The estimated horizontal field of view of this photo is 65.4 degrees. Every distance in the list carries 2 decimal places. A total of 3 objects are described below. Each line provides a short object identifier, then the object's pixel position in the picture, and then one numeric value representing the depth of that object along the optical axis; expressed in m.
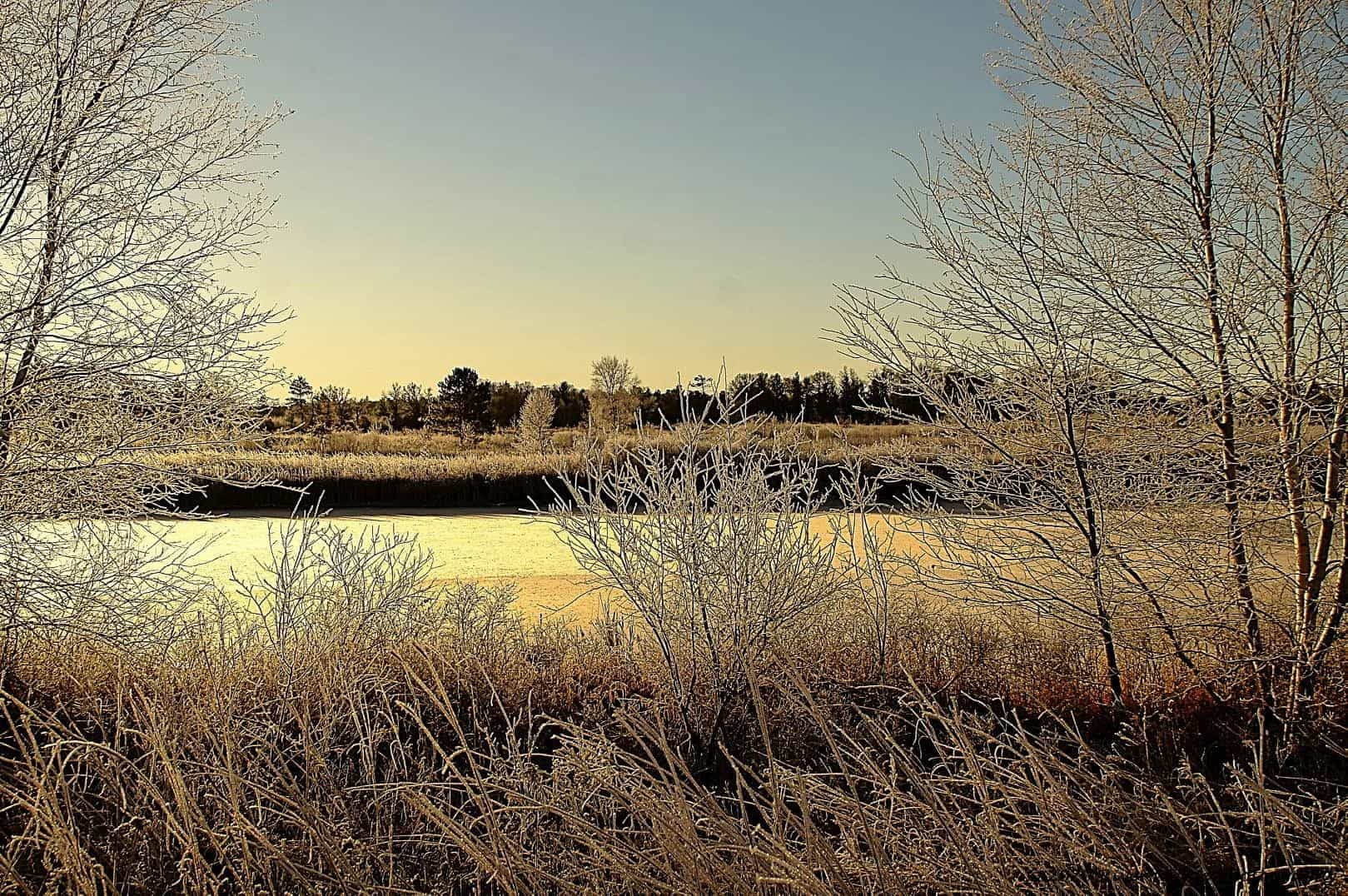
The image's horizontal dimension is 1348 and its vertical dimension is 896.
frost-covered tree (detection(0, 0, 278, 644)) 4.88
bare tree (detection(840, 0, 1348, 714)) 4.46
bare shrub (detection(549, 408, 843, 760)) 4.34
